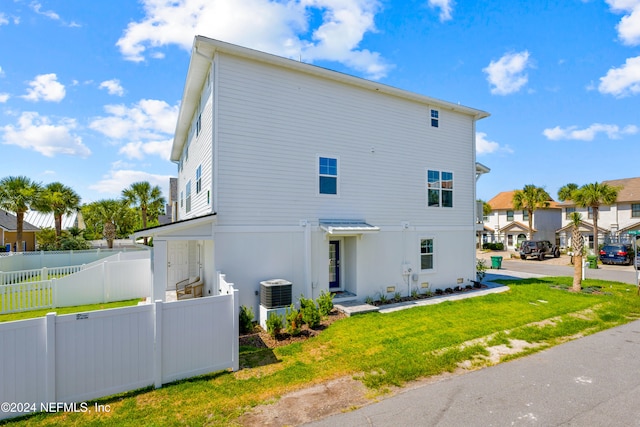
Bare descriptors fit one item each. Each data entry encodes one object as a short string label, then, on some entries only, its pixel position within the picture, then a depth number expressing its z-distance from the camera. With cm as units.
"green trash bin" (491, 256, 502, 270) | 2139
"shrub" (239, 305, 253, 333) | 770
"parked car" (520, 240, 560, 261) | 2731
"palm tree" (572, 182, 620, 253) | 2712
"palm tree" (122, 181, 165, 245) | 2991
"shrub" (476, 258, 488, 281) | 1519
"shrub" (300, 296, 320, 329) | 788
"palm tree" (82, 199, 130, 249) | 2847
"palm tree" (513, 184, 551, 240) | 3344
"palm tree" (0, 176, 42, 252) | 2273
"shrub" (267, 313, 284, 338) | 721
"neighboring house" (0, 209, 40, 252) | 2873
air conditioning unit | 825
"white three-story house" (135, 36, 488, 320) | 891
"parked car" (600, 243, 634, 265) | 2323
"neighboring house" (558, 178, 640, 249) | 2830
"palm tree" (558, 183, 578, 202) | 3281
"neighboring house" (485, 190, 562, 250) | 3616
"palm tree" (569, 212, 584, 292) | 1266
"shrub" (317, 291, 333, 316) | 892
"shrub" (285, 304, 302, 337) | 737
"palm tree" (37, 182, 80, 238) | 2803
